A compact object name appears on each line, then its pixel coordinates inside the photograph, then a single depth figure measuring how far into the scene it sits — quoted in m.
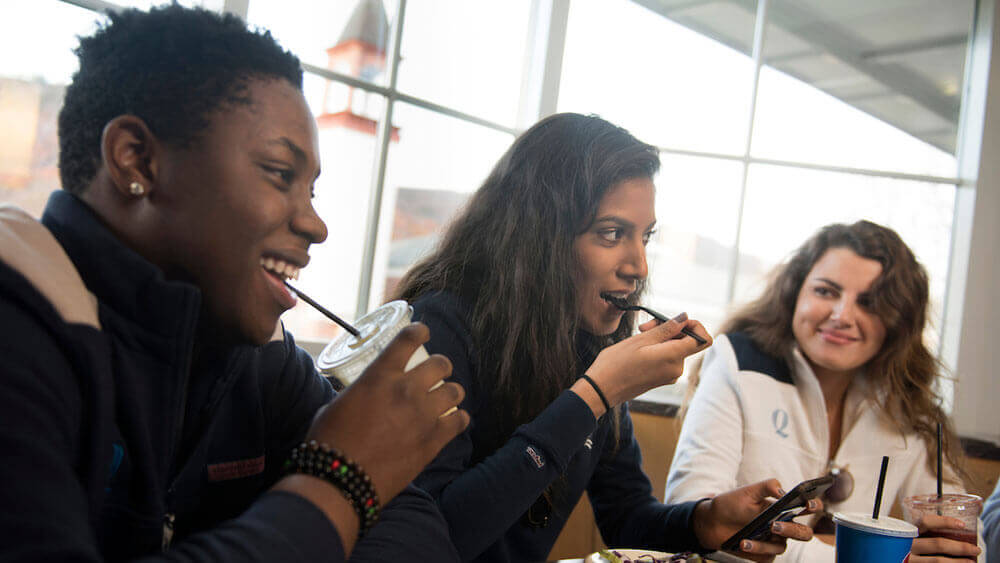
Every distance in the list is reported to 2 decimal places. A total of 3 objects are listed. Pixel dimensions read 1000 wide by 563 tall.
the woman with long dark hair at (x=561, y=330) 1.37
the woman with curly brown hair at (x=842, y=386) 2.09
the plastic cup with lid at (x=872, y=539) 1.05
